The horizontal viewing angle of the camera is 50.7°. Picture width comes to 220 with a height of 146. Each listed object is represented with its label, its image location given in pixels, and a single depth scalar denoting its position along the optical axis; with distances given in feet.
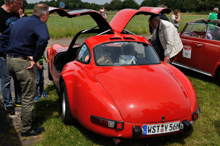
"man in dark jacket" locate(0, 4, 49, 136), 11.66
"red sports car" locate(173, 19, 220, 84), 21.02
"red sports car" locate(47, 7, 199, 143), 10.05
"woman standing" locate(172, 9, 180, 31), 38.49
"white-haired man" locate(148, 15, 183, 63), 18.88
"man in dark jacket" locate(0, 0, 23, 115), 15.06
